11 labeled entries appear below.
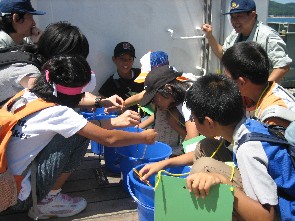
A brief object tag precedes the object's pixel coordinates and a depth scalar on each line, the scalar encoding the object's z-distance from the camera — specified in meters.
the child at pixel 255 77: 2.22
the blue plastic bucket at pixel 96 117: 3.10
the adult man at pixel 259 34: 3.38
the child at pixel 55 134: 2.05
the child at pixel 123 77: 4.05
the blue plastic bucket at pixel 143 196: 1.89
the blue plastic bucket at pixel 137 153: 2.41
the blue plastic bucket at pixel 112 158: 2.80
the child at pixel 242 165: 1.54
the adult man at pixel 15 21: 2.86
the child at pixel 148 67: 3.15
